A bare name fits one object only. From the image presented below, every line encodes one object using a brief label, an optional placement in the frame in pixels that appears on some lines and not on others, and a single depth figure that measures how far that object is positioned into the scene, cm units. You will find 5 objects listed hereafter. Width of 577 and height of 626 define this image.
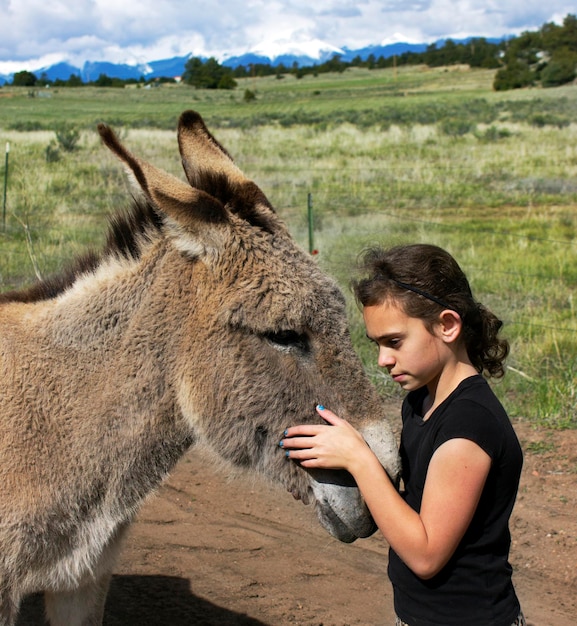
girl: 249
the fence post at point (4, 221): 1222
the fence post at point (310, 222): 965
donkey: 276
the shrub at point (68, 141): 2458
